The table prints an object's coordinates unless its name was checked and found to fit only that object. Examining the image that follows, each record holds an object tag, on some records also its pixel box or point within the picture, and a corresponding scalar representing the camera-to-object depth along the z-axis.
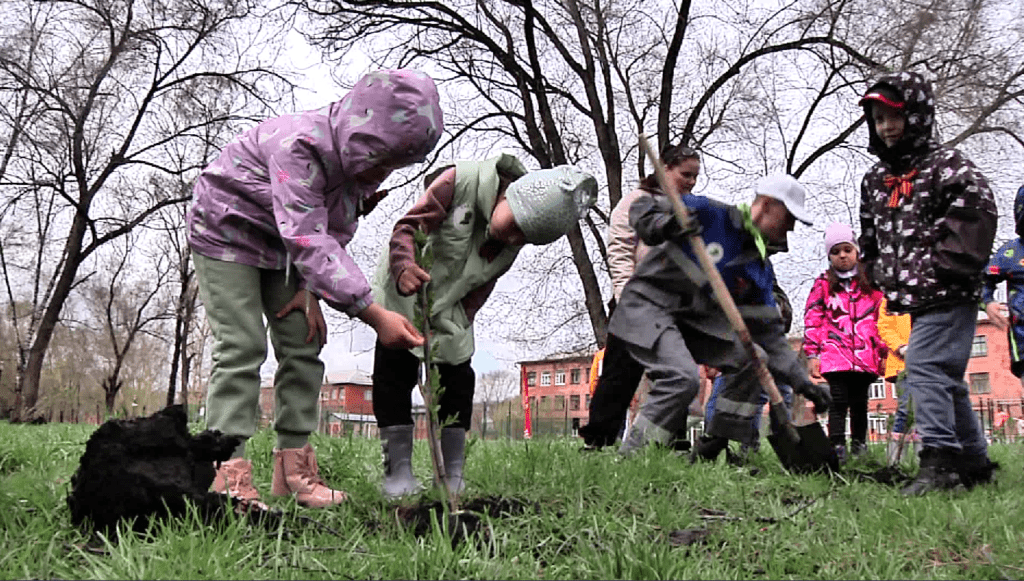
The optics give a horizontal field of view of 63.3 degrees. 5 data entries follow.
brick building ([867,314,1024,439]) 48.59
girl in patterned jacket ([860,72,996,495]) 3.40
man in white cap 3.82
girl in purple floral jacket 2.36
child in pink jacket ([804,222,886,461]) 5.46
